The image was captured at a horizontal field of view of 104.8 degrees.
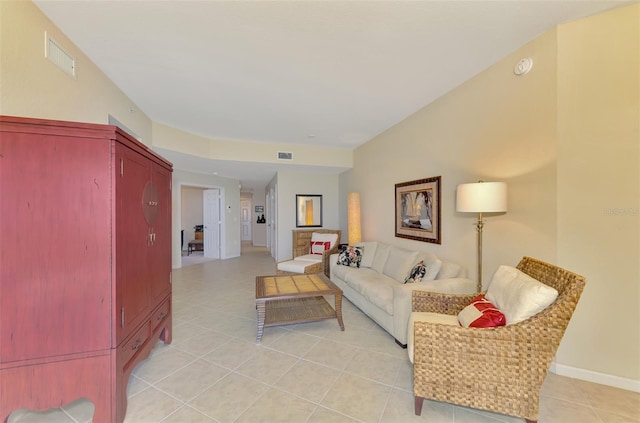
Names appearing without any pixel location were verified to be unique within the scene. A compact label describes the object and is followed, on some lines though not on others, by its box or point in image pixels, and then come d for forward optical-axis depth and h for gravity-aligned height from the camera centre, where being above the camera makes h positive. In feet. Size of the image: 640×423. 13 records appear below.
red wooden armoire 4.20 -0.97
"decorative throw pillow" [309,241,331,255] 17.48 -2.63
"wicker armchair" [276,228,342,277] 19.14 -2.34
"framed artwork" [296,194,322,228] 20.93 -0.04
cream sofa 7.82 -2.96
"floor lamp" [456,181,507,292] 6.77 +0.32
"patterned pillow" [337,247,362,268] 13.25 -2.58
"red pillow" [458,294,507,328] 5.19 -2.37
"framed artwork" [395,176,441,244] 10.22 -0.04
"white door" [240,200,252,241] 36.27 -1.40
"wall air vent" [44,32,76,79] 5.80 +3.90
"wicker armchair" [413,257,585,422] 4.65 -2.97
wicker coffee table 8.55 -3.45
